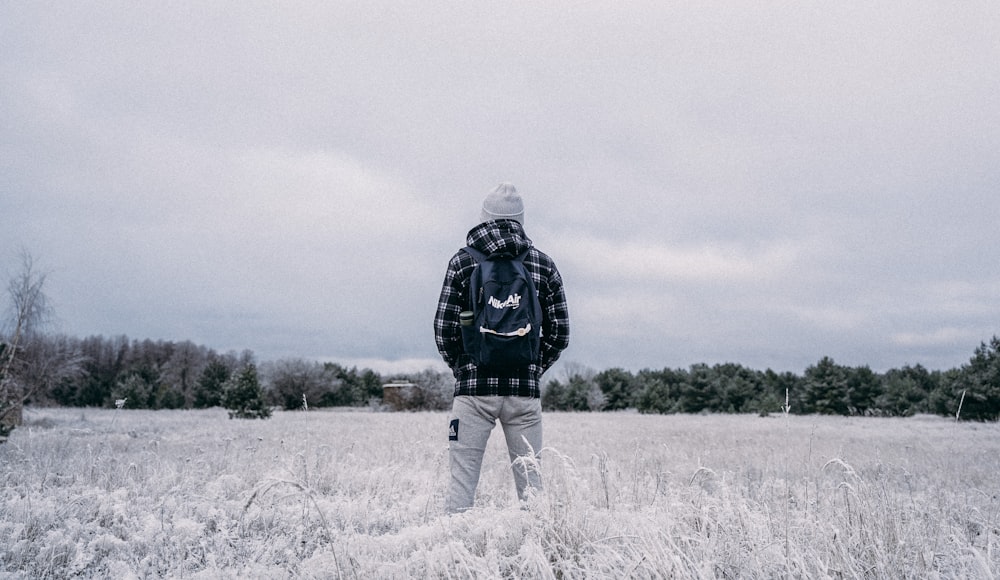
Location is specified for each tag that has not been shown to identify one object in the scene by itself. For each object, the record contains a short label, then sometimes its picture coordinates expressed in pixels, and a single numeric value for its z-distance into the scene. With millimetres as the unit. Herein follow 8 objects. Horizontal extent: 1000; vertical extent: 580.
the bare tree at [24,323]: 16500
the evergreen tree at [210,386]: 48544
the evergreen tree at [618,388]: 47719
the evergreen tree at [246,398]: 25344
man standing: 4051
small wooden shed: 42625
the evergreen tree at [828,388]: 36531
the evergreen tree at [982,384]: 26219
